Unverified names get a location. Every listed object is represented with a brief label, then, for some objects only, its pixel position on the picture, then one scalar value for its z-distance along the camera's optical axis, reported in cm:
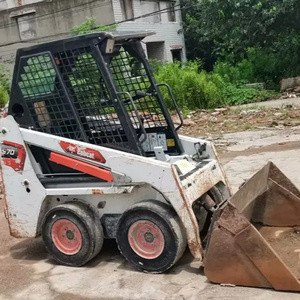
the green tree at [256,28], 2038
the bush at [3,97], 2138
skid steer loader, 459
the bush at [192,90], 1758
